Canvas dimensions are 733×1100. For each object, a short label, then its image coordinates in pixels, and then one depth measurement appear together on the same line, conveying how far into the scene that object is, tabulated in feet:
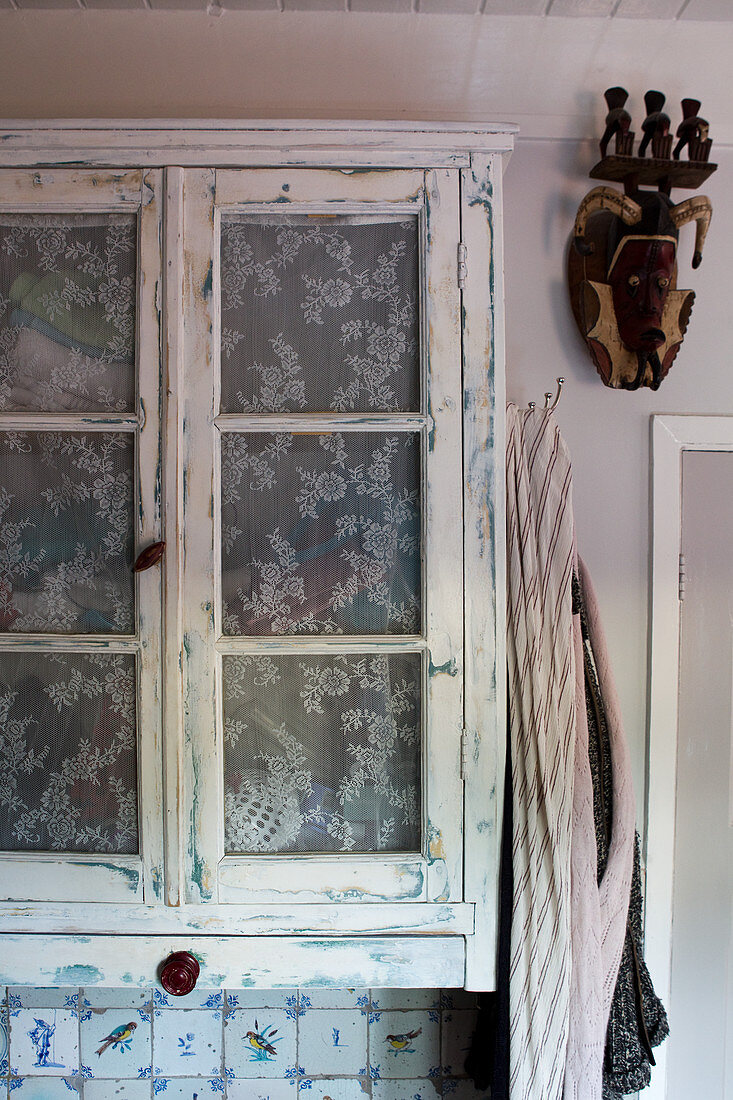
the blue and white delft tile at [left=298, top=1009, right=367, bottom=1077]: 4.25
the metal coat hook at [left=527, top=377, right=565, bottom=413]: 3.70
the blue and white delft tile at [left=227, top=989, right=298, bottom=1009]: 4.25
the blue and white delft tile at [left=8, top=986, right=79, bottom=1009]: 4.27
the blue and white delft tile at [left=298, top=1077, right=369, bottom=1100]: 4.25
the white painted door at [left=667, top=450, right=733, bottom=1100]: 4.23
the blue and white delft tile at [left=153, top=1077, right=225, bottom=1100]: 4.25
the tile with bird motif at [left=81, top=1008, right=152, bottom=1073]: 4.26
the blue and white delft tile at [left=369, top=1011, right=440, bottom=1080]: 4.24
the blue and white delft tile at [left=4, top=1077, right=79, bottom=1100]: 4.28
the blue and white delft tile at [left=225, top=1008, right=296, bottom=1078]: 4.25
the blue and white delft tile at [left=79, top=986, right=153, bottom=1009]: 4.26
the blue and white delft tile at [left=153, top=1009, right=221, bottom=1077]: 4.25
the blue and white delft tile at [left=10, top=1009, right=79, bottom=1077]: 4.27
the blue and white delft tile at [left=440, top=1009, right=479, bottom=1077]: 4.24
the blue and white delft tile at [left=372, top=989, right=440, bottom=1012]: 4.23
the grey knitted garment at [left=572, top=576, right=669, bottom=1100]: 3.58
